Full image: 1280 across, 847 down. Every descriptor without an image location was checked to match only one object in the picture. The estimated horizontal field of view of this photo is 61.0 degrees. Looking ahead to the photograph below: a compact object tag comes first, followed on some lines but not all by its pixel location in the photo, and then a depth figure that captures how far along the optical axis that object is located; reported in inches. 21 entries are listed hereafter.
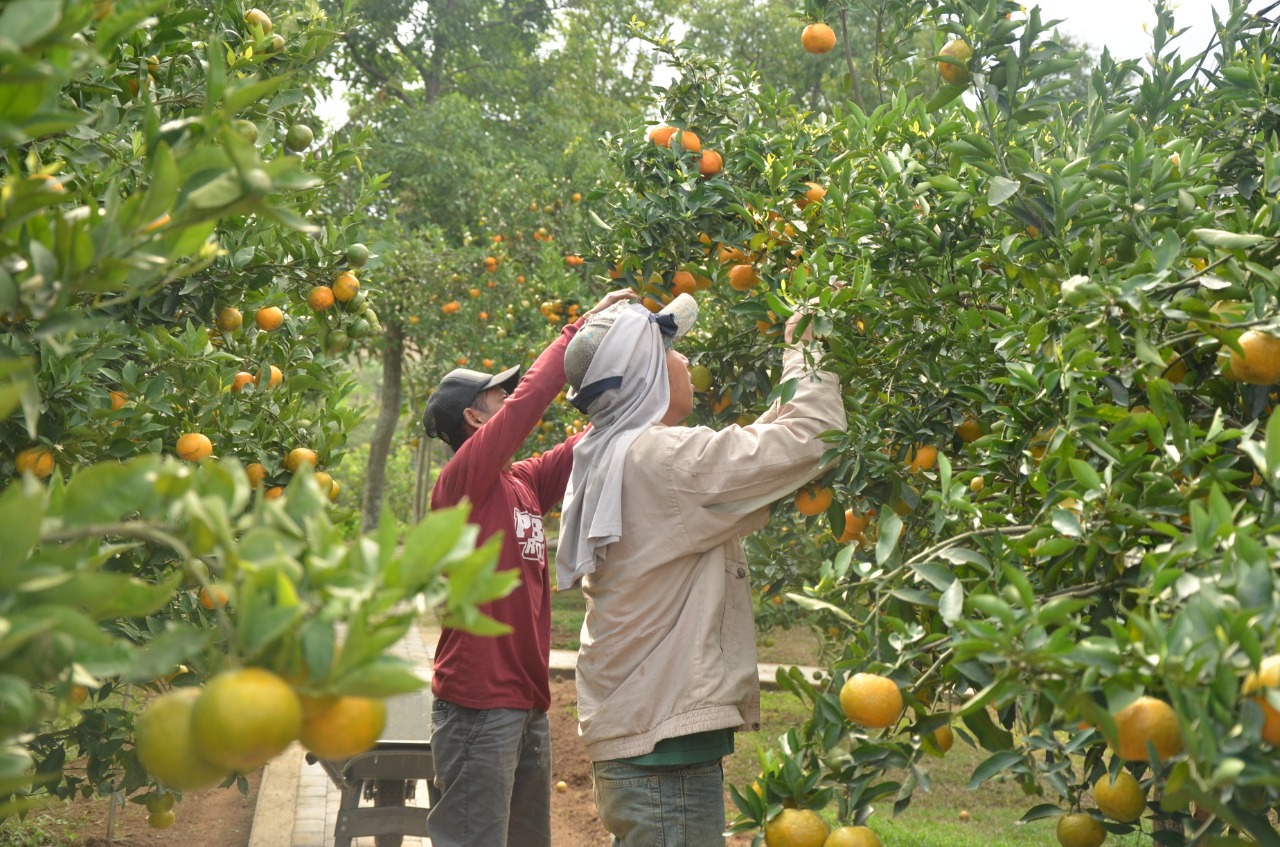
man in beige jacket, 90.3
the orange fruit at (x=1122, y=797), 65.2
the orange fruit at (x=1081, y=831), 69.8
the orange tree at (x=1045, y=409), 49.8
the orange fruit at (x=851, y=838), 65.2
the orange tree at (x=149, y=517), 36.5
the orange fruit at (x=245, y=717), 36.0
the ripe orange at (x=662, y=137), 130.1
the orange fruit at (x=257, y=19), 110.0
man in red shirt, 119.5
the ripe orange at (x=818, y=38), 135.8
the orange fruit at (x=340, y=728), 39.4
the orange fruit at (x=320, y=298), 119.0
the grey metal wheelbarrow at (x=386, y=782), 155.4
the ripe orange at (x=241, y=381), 111.9
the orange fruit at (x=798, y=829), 66.4
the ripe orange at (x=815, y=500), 97.0
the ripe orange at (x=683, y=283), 126.3
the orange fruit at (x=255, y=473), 107.7
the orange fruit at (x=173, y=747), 38.5
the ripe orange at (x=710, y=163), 128.0
